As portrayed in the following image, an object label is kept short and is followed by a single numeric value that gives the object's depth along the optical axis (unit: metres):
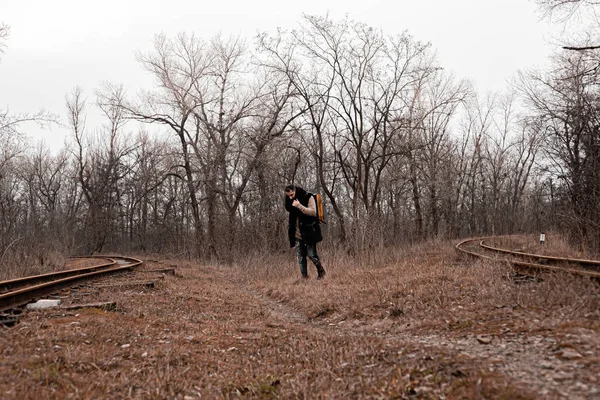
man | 8.98
